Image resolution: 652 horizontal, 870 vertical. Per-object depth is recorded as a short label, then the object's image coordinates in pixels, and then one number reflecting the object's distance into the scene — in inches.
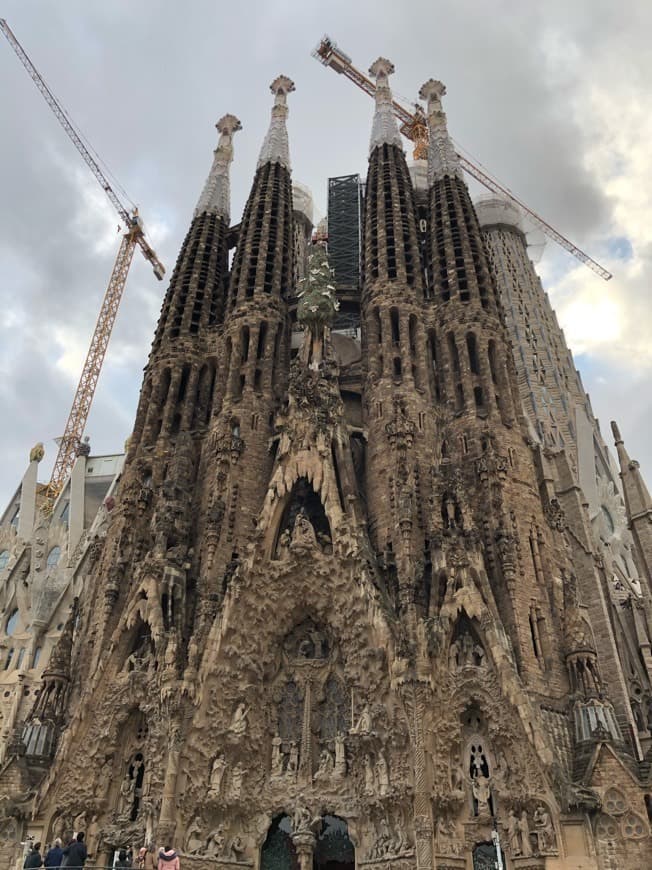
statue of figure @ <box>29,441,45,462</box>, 1662.4
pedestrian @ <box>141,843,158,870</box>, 661.9
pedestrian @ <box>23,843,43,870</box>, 477.5
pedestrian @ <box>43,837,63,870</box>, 492.1
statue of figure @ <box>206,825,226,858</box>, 724.7
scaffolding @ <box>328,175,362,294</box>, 1620.3
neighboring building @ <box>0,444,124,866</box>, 1170.0
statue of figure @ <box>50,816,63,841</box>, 724.0
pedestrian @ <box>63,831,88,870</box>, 487.0
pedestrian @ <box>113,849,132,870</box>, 710.6
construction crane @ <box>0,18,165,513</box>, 2089.1
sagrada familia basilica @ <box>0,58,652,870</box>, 692.7
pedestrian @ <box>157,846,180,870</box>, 440.8
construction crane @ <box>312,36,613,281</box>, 2197.3
